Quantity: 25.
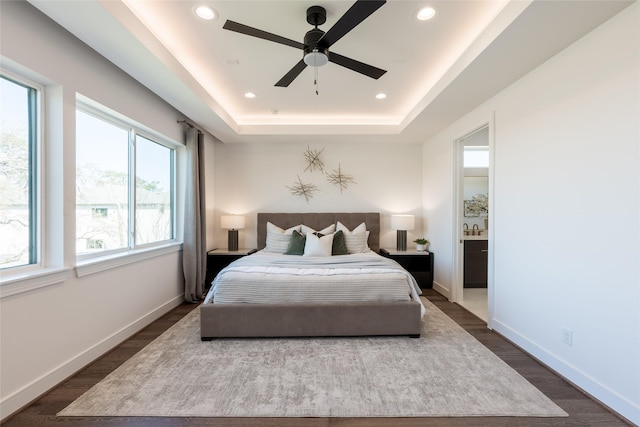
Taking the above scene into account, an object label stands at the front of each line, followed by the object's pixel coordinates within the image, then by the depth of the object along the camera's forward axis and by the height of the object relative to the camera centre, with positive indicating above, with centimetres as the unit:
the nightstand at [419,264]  468 -88
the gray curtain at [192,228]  399 -26
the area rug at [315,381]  186 -127
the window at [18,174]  193 +24
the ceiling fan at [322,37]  168 +113
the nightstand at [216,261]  460 -82
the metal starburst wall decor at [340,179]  523 +54
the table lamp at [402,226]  484 -27
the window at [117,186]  258 +24
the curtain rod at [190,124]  391 +117
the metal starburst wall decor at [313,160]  523 +88
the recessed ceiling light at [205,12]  214 +147
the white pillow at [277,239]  454 -48
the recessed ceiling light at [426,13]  212 +146
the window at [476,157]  537 +98
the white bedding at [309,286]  288 -77
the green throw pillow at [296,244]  435 -53
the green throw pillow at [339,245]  433 -55
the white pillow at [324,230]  473 -34
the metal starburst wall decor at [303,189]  523 +36
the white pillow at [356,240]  449 -48
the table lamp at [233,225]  486 -26
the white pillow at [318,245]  420 -52
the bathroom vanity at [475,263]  461 -85
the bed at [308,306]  283 -94
